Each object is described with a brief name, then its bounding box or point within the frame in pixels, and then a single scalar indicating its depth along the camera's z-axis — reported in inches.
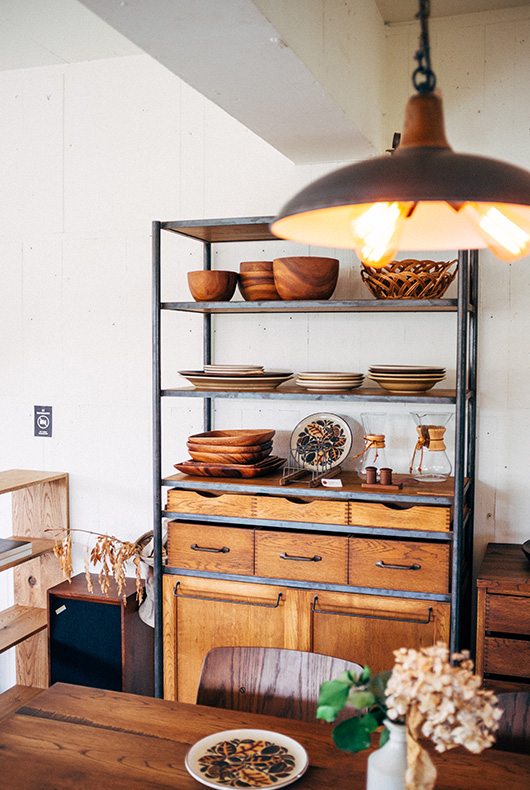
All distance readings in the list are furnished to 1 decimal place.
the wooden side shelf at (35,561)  125.3
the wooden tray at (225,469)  103.3
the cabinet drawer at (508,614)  88.4
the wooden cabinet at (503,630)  88.3
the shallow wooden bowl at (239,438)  103.8
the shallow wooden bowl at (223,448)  103.9
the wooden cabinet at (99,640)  110.0
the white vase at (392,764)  45.1
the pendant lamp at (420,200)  35.2
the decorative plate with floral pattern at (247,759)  51.9
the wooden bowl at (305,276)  98.6
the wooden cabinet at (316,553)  91.9
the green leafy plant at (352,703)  44.3
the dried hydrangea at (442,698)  40.2
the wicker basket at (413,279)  94.7
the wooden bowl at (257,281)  103.3
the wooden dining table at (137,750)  52.4
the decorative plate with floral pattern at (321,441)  109.3
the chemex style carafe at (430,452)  99.6
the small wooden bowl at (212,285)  104.0
